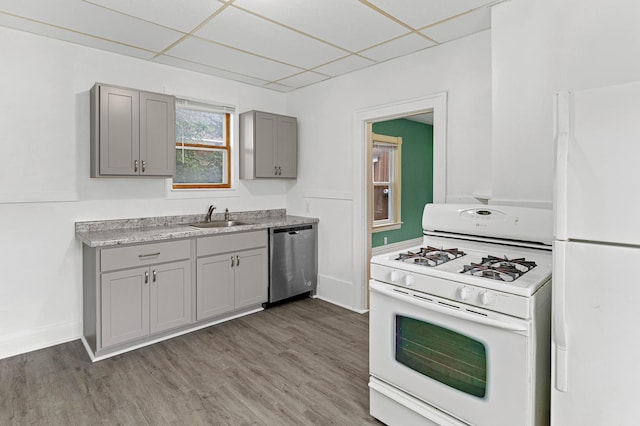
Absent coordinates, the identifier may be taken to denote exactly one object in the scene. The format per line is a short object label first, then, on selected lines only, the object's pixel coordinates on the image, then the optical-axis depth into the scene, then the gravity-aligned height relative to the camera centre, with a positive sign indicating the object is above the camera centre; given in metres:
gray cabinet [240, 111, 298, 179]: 4.18 +0.75
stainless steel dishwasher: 3.99 -0.61
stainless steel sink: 3.86 -0.16
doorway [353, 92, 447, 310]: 3.72 +0.12
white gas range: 1.58 -0.57
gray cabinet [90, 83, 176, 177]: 3.10 +0.68
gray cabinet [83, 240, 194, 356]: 2.85 -0.70
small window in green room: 5.94 +0.43
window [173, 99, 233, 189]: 3.94 +0.71
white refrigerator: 1.33 -0.20
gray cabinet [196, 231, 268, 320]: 3.44 -0.64
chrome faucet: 4.02 -0.05
